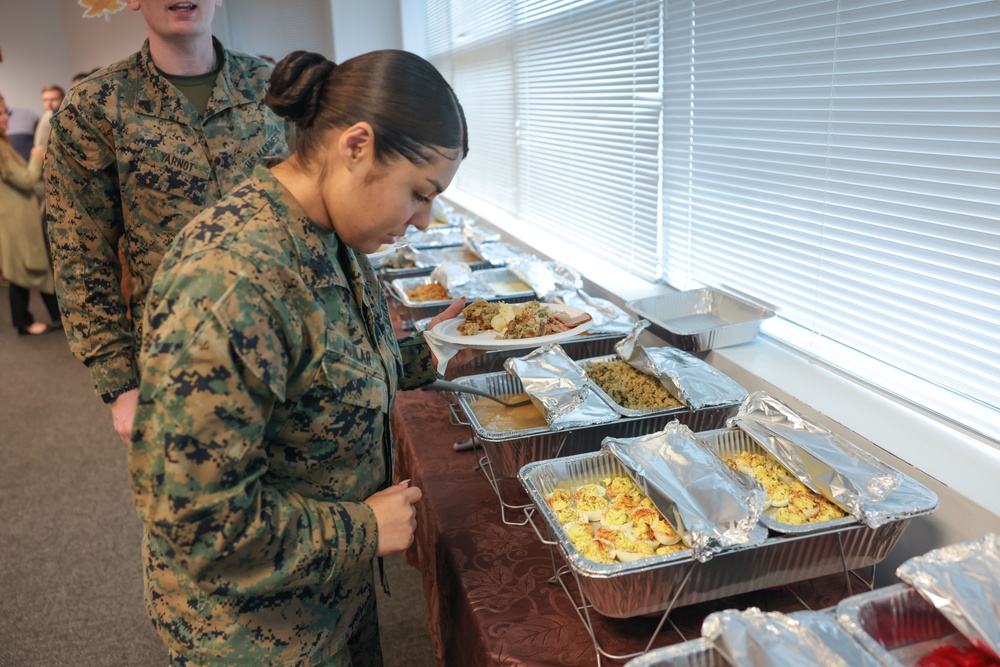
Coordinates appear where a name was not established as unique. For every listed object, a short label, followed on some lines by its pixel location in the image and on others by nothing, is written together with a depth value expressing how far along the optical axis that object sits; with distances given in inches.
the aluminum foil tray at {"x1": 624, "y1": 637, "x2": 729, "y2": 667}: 25.8
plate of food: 56.9
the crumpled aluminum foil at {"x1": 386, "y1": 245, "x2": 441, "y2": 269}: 96.6
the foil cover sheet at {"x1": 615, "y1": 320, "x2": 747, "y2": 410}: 47.3
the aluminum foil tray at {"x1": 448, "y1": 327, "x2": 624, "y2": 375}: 59.1
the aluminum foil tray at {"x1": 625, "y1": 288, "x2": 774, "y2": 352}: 58.3
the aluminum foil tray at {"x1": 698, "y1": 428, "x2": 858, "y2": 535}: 43.1
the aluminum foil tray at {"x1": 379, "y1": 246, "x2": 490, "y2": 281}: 91.9
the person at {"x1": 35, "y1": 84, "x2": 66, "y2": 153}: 188.2
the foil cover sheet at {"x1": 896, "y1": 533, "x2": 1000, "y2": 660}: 26.3
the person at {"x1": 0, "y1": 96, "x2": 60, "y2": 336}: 165.5
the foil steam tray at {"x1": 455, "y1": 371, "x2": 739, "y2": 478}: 43.7
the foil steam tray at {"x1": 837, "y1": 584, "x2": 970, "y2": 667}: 27.6
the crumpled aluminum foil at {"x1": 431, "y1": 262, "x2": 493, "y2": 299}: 76.7
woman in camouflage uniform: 24.9
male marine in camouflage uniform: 50.7
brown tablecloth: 33.4
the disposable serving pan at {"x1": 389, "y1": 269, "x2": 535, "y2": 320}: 74.7
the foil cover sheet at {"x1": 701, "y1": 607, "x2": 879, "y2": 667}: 24.9
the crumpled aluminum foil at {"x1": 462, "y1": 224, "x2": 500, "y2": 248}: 103.3
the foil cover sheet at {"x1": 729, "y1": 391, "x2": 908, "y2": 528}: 34.0
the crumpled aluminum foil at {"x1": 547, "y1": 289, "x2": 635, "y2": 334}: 62.6
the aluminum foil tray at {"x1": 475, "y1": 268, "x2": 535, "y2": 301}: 85.8
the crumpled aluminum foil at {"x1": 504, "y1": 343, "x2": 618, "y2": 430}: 45.2
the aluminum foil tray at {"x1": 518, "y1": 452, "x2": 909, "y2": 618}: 30.9
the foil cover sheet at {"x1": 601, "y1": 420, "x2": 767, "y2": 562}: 31.5
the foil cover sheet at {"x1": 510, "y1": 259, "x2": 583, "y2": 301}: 76.6
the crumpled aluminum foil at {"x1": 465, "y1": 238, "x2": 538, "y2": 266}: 92.8
